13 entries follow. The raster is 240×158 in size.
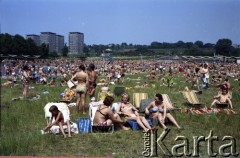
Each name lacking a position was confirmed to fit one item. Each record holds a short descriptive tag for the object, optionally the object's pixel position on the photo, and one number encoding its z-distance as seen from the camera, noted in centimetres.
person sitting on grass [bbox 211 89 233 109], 986
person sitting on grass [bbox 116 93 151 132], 732
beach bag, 724
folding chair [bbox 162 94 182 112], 908
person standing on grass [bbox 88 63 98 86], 1031
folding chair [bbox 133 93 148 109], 954
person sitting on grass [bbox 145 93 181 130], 761
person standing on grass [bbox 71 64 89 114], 916
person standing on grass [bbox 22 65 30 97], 1188
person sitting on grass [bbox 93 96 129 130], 732
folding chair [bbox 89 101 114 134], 720
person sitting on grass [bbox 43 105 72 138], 714
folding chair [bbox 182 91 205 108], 993
